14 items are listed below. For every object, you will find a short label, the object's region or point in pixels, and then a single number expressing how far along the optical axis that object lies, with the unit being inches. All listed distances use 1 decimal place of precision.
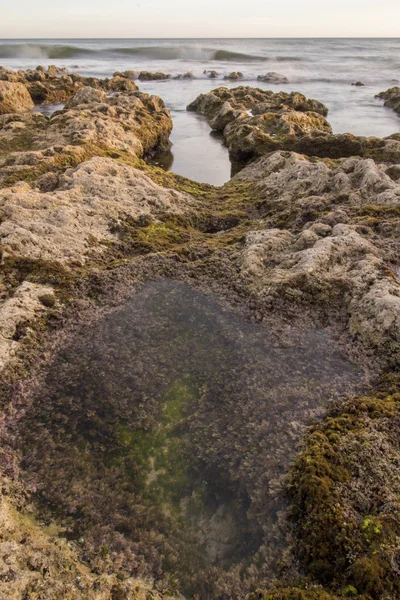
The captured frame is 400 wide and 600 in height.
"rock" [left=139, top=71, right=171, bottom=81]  2504.9
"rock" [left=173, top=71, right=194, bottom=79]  2657.5
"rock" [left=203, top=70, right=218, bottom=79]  2805.1
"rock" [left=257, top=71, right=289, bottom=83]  2522.1
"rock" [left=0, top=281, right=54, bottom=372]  273.6
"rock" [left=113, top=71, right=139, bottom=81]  2550.4
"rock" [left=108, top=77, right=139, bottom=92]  1913.1
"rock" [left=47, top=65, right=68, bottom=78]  2374.0
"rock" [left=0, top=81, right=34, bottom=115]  1182.3
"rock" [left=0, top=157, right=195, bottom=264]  376.8
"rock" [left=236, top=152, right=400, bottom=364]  305.0
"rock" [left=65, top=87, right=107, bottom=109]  1243.0
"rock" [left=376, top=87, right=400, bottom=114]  1647.5
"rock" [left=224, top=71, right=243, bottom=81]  2726.4
